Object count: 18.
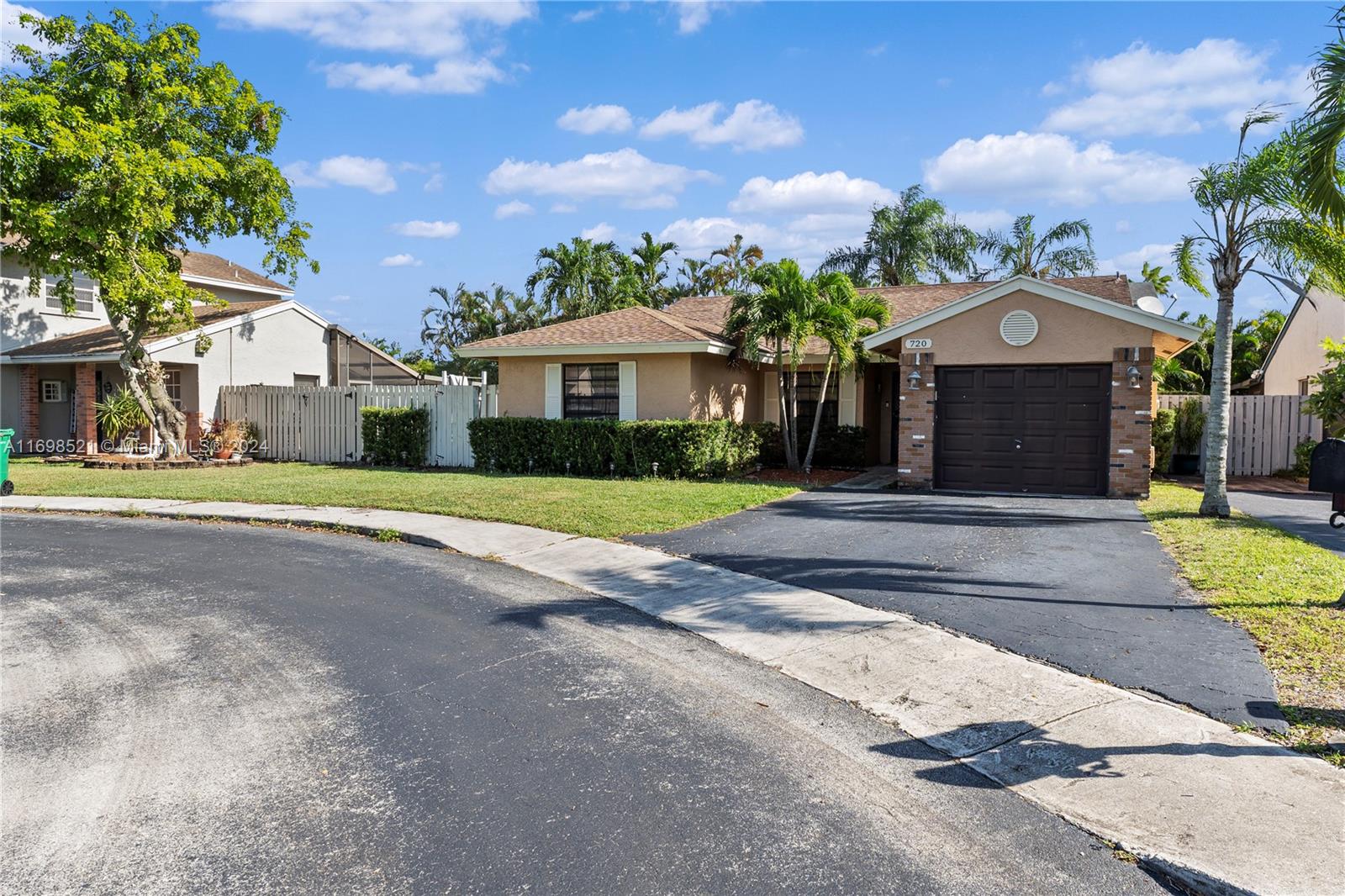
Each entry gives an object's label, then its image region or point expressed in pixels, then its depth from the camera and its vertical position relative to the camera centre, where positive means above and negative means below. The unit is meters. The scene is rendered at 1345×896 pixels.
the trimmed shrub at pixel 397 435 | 20.12 -0.35
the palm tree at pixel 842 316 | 16.36 +2.04
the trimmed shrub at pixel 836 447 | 19.52 -0.56
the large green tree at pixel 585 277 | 37.09 +6.25
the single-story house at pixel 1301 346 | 21.67 +2.23
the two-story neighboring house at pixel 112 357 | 22.67 +1.68
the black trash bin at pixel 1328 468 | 8.38 -0.40
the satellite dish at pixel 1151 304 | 14.80 +2.10
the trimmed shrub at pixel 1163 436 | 18.86 -0.24
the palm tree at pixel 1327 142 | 7.31 +2.48
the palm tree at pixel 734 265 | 40.53 +7.41
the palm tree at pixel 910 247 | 30.19 +6.24
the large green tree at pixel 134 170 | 18.45 +5.62
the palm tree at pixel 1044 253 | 28.81 +5.83
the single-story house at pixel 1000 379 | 14.27 +0.82
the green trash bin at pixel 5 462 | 14.80 -0.79
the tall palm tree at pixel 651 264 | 38.41 +7.02
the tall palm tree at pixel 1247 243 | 11.16 +2.46
